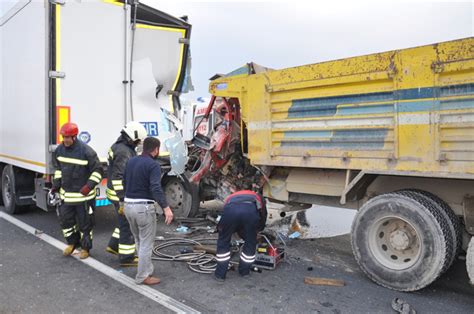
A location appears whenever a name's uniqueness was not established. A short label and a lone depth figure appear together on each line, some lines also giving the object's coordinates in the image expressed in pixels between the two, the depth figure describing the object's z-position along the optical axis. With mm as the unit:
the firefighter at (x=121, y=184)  4551
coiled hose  4492
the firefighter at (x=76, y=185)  4817
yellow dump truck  3570
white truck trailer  5422
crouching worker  4227
